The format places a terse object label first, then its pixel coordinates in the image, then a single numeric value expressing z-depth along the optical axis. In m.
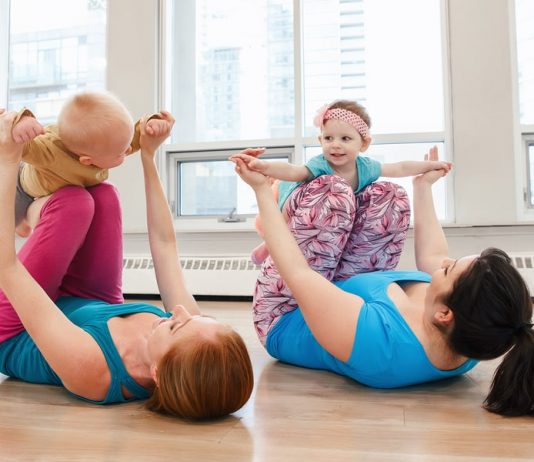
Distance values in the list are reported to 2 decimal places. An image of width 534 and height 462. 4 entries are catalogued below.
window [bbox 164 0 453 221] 3.55
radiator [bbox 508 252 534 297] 3.07
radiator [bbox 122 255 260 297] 3.44
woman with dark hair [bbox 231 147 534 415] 1.15
